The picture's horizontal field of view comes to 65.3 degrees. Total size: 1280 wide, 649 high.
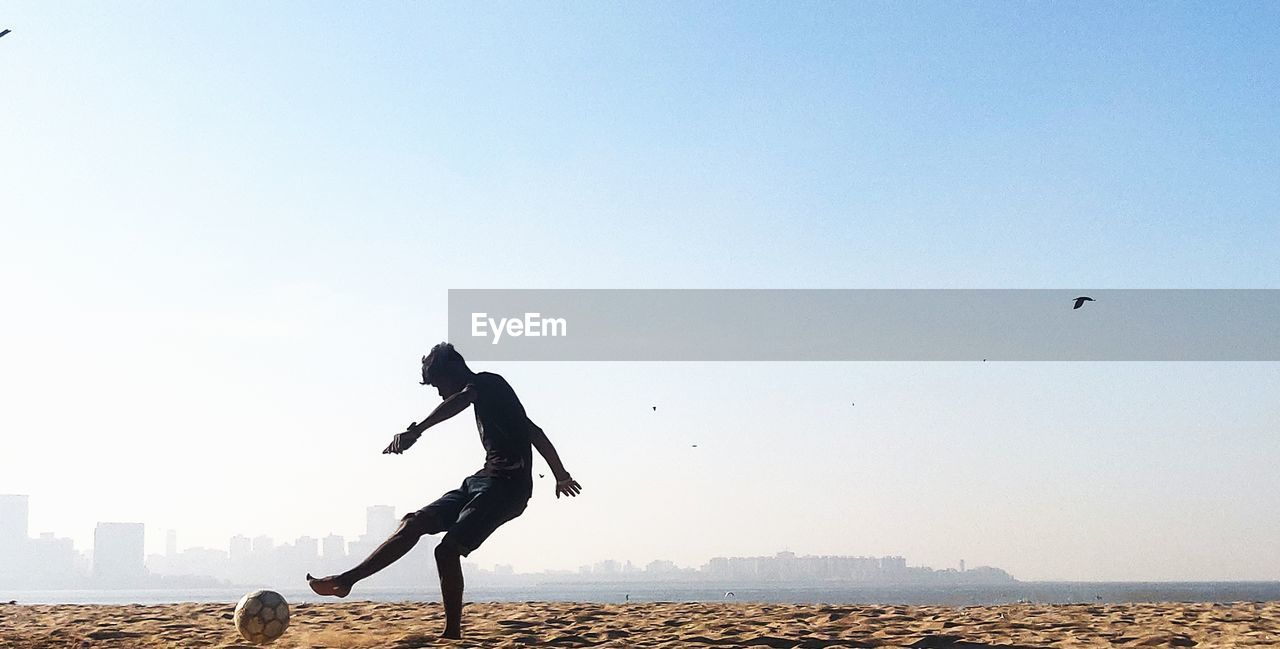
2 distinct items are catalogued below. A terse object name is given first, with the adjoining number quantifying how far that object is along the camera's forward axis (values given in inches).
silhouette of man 308.2
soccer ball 308.0
